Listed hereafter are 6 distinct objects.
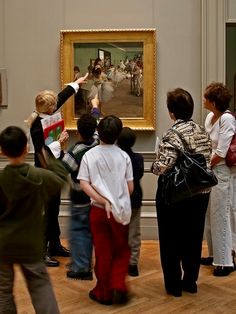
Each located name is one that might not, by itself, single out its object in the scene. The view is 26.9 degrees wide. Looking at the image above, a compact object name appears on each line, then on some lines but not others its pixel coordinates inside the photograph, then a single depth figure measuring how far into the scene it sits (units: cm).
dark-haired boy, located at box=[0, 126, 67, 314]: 277
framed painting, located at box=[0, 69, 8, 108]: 616
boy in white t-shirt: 368
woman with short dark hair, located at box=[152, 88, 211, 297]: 392
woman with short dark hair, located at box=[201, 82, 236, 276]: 461
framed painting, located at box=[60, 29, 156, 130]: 599
